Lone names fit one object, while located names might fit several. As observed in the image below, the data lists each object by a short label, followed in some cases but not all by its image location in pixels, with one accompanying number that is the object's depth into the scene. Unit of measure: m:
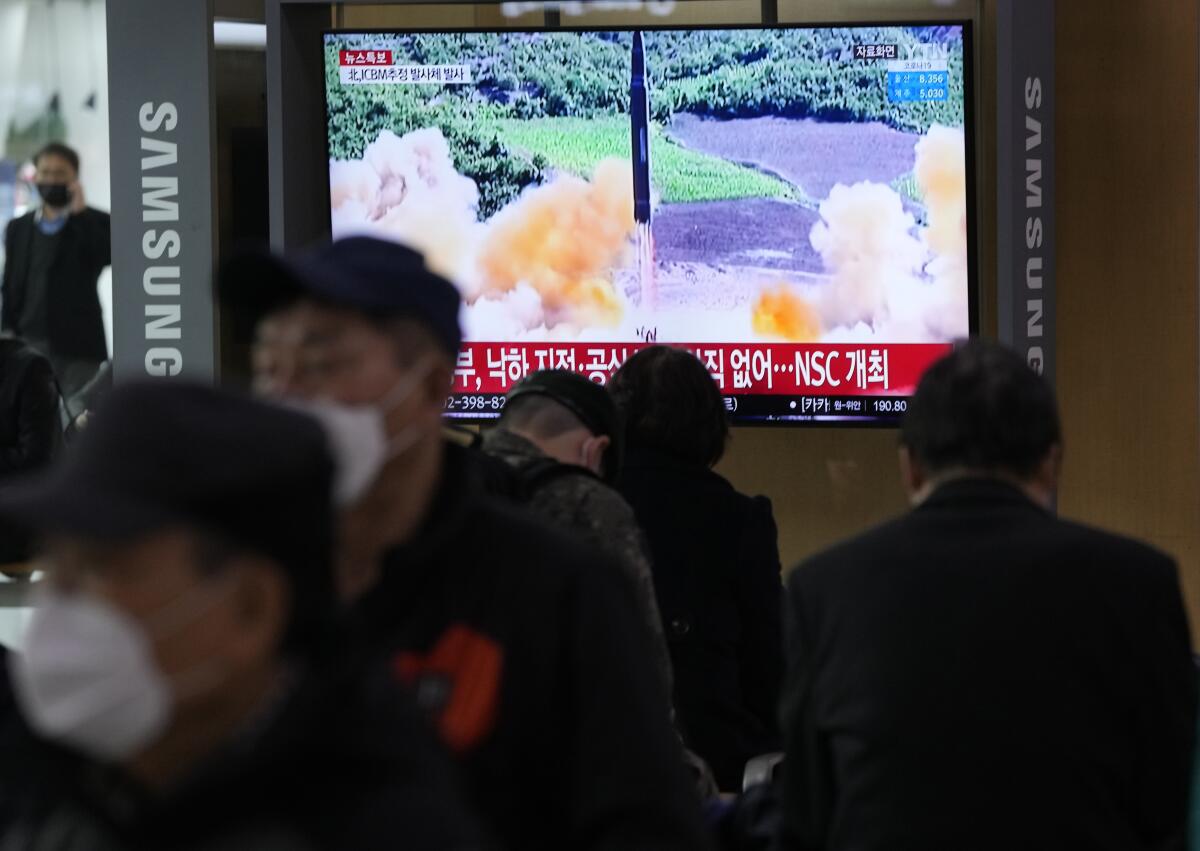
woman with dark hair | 7.53
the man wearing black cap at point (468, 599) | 3.52
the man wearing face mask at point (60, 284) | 12.62
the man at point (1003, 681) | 4.62
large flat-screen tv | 10.42
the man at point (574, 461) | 5.54
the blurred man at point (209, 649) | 2.55
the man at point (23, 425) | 11.90
